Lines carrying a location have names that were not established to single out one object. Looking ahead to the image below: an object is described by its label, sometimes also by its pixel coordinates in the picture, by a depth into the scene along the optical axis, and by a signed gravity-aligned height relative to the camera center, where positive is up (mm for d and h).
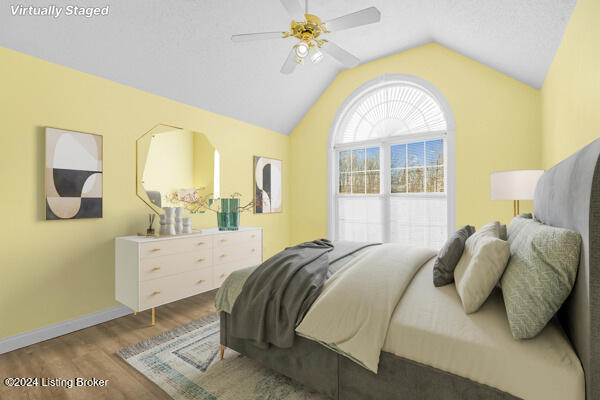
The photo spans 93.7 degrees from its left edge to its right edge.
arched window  3764 +546
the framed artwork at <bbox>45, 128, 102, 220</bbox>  2384 +258
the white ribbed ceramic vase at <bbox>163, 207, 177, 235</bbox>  2865 -185
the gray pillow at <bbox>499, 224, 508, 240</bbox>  1820 -215
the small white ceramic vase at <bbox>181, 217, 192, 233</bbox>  3037 -235
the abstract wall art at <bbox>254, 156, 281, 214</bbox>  4391 +279
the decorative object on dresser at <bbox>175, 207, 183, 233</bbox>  2965 -182
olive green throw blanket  1608 -579
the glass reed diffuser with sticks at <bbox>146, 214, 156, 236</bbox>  2799 -224
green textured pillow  1043 -311
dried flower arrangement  3254 -2
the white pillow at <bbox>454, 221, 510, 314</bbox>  1267 -328
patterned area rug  1681 -1133
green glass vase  3449 -165
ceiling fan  1919 +1266
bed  940 -577
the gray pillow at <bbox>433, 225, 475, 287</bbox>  1571 -339
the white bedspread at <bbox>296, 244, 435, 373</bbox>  1348 -552
